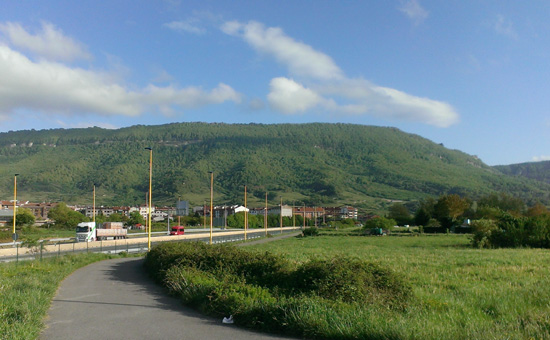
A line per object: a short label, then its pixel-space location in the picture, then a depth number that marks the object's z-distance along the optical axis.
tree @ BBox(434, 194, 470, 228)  91.38
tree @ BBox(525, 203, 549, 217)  105.28
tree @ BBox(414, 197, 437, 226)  101.07
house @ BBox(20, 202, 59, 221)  153.30
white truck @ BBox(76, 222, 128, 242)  61.31
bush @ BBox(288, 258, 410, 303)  10.92
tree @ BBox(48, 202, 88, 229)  97.50
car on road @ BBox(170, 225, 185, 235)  77.24
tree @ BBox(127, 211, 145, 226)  116.91
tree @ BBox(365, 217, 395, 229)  88.75
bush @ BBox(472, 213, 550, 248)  44.41
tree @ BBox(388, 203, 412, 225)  119.12
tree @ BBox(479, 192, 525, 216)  125.40
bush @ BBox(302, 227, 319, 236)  81.44
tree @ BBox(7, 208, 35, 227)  85.39
